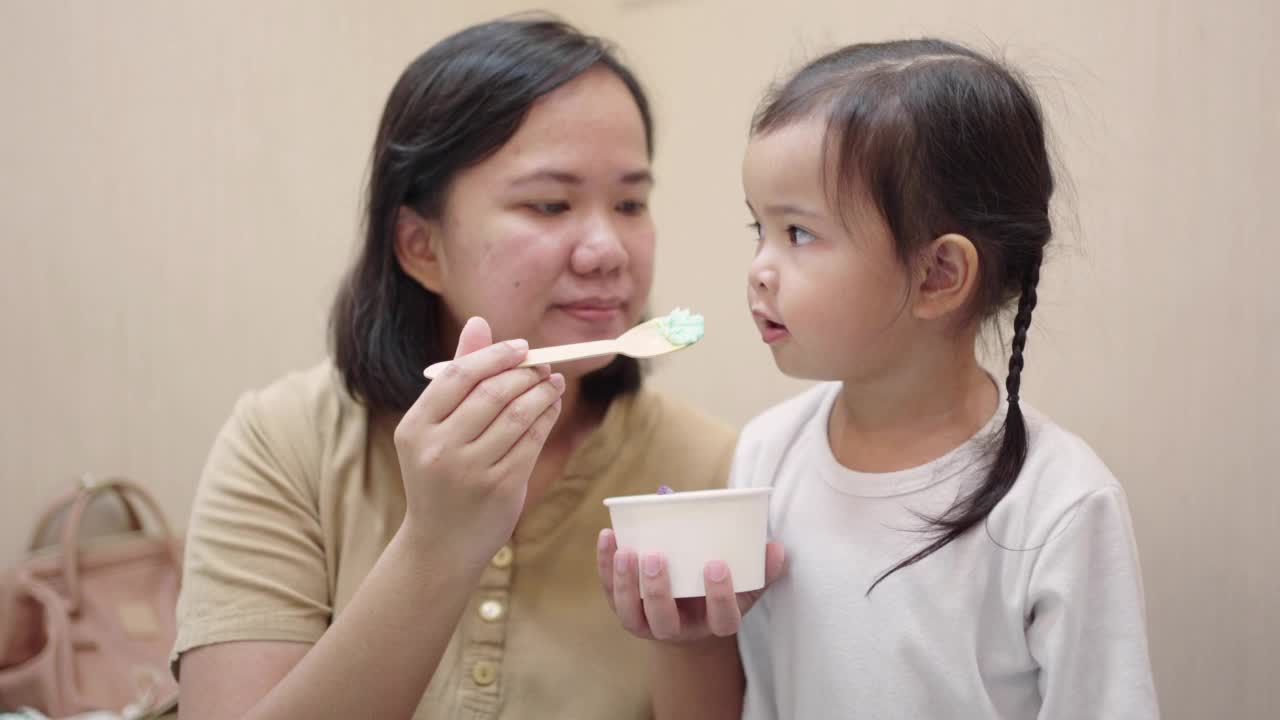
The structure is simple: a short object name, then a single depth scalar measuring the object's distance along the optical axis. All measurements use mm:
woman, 1176
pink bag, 1556
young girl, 902
